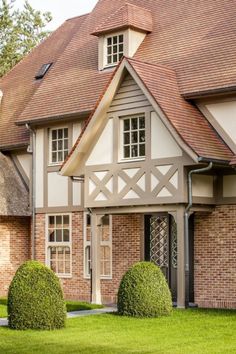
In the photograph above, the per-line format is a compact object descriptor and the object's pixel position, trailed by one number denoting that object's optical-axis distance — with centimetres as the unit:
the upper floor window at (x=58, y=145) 2511
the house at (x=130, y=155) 2033
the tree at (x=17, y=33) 4434
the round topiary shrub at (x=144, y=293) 1830
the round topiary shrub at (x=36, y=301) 1647
